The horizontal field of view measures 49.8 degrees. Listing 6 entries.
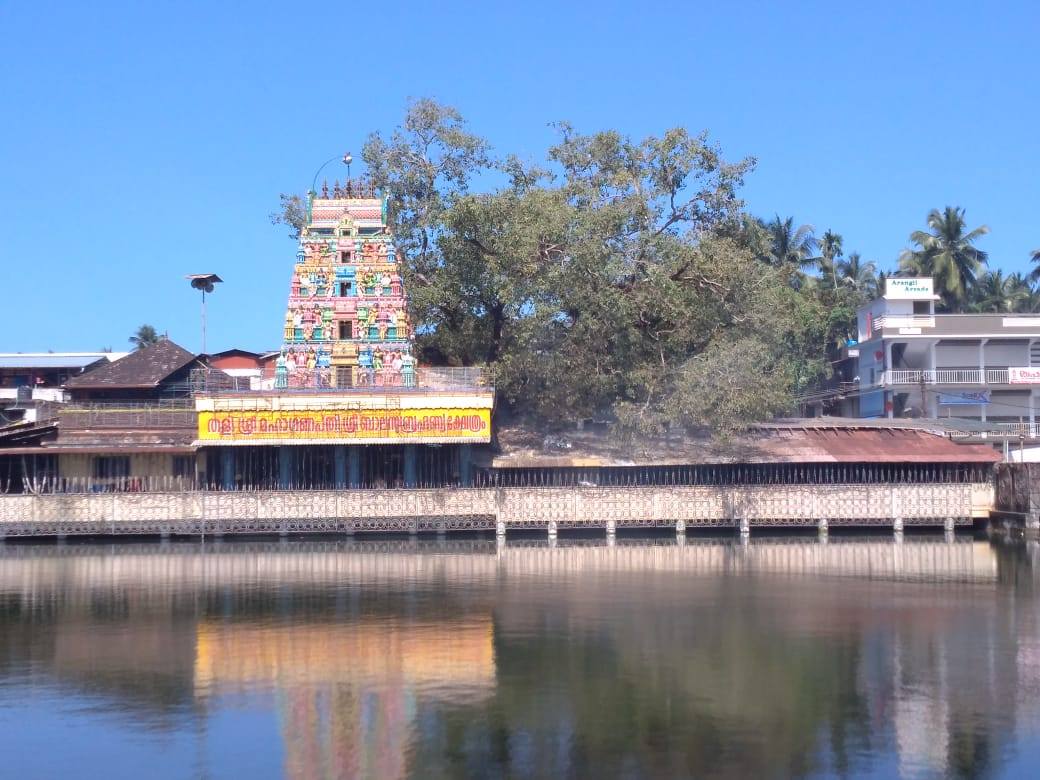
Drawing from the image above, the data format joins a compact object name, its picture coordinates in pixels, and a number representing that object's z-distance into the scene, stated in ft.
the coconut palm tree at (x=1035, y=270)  203.69
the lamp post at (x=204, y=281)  157.48
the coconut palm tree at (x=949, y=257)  195.72
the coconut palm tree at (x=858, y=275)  212.43
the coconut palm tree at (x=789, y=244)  206.59
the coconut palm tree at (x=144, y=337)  256.32
